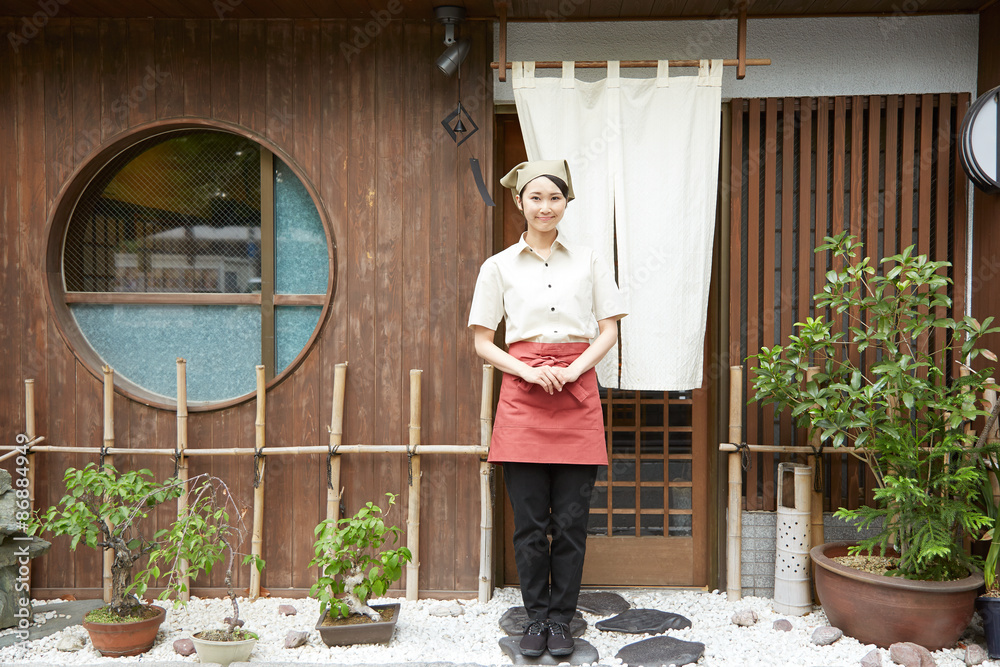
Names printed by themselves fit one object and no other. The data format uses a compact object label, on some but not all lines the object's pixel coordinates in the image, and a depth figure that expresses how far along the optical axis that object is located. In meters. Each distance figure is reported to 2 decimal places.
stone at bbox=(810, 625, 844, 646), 3.16
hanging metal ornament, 3.68
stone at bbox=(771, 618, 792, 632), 3.37
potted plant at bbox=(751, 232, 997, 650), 3.04
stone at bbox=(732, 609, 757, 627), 3.42
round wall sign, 3.42
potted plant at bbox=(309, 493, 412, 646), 3.15
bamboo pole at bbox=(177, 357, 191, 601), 3.65
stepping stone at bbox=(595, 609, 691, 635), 3.37
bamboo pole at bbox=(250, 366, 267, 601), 3.69
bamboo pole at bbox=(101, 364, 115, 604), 3.70
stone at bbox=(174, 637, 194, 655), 3.14
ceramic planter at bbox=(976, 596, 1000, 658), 3.03
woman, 3.00
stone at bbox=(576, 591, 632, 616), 3.59
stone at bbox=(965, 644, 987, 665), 2.97
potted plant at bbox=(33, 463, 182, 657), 3.10
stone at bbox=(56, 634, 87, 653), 3.20
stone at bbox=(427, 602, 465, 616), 3.58
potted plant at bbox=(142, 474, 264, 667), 2.99
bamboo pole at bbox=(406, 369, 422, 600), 3.66
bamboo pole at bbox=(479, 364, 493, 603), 3.67
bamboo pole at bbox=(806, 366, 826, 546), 3.61
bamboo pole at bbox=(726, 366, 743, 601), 3.67
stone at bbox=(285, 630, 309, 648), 3.19
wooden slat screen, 3.74
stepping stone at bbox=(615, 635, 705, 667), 3.05
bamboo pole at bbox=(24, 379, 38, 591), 3.71
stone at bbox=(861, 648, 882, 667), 2.94
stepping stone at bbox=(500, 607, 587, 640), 3.30
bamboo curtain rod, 3.46
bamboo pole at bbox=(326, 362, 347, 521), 3.69
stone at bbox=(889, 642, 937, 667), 2.93
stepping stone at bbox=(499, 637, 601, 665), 3.00
